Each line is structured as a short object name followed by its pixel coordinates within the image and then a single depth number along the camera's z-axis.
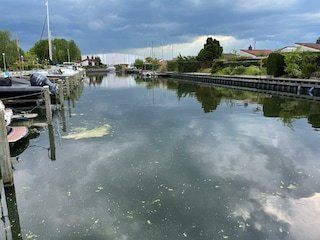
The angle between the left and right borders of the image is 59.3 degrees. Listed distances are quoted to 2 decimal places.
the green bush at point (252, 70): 44.18
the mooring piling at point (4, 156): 6.68
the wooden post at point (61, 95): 18.71
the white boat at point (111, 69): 117.69
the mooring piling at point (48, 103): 13.23
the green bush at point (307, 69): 30.33
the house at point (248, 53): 66.74
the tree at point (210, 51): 64.94
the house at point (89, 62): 126.50
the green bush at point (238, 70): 48.38
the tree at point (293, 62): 31.58
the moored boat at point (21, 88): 18.77
